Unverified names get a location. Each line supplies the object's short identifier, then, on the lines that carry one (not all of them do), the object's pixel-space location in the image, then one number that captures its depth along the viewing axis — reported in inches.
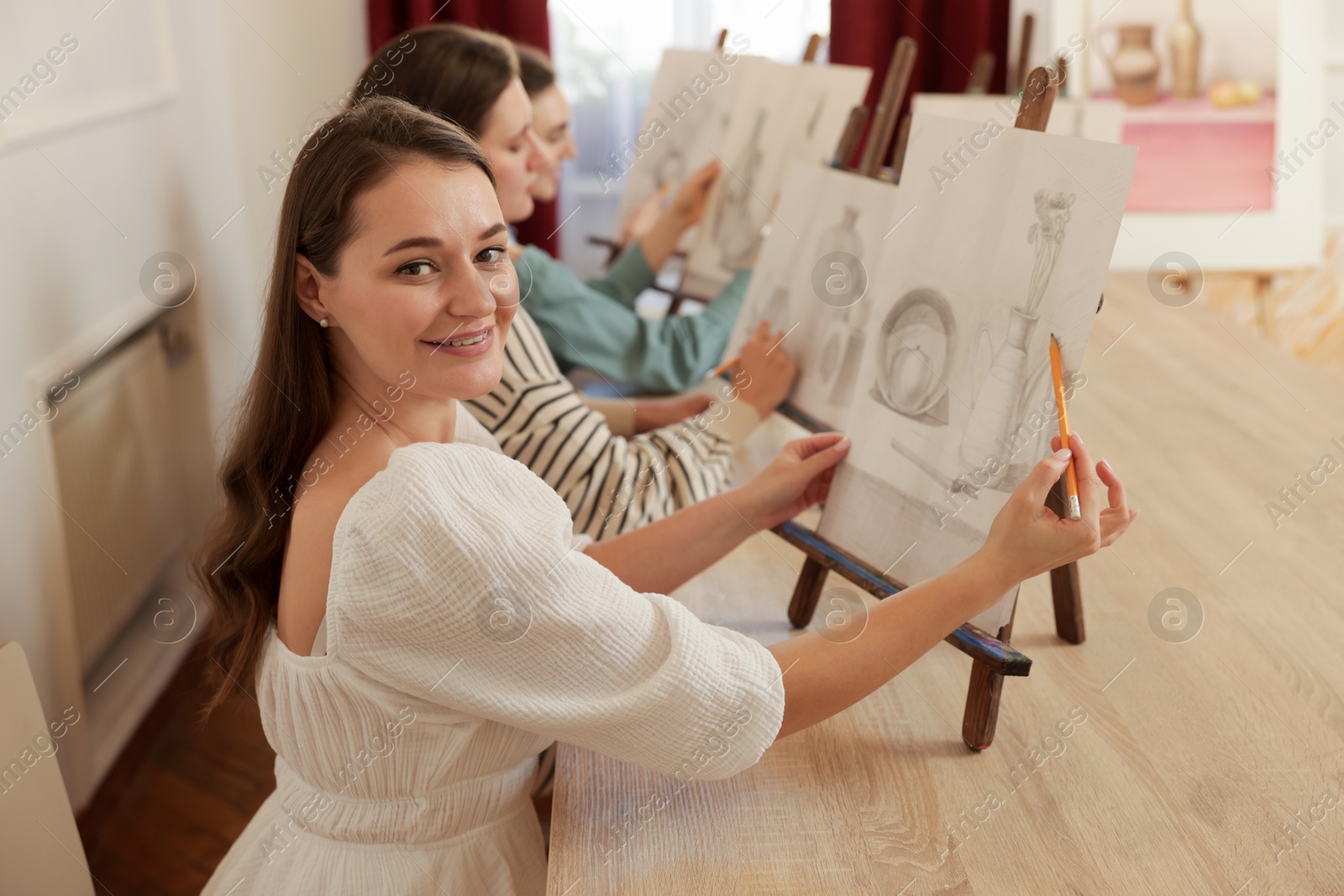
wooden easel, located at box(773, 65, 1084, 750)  36.9
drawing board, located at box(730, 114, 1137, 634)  36.6
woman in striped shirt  55.1
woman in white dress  30.7
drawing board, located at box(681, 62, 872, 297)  76.6
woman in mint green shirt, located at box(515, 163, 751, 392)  71.5
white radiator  62.5
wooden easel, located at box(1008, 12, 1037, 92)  99.7
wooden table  32.2
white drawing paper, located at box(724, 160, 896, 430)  51.3
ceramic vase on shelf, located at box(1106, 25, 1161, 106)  108.8
